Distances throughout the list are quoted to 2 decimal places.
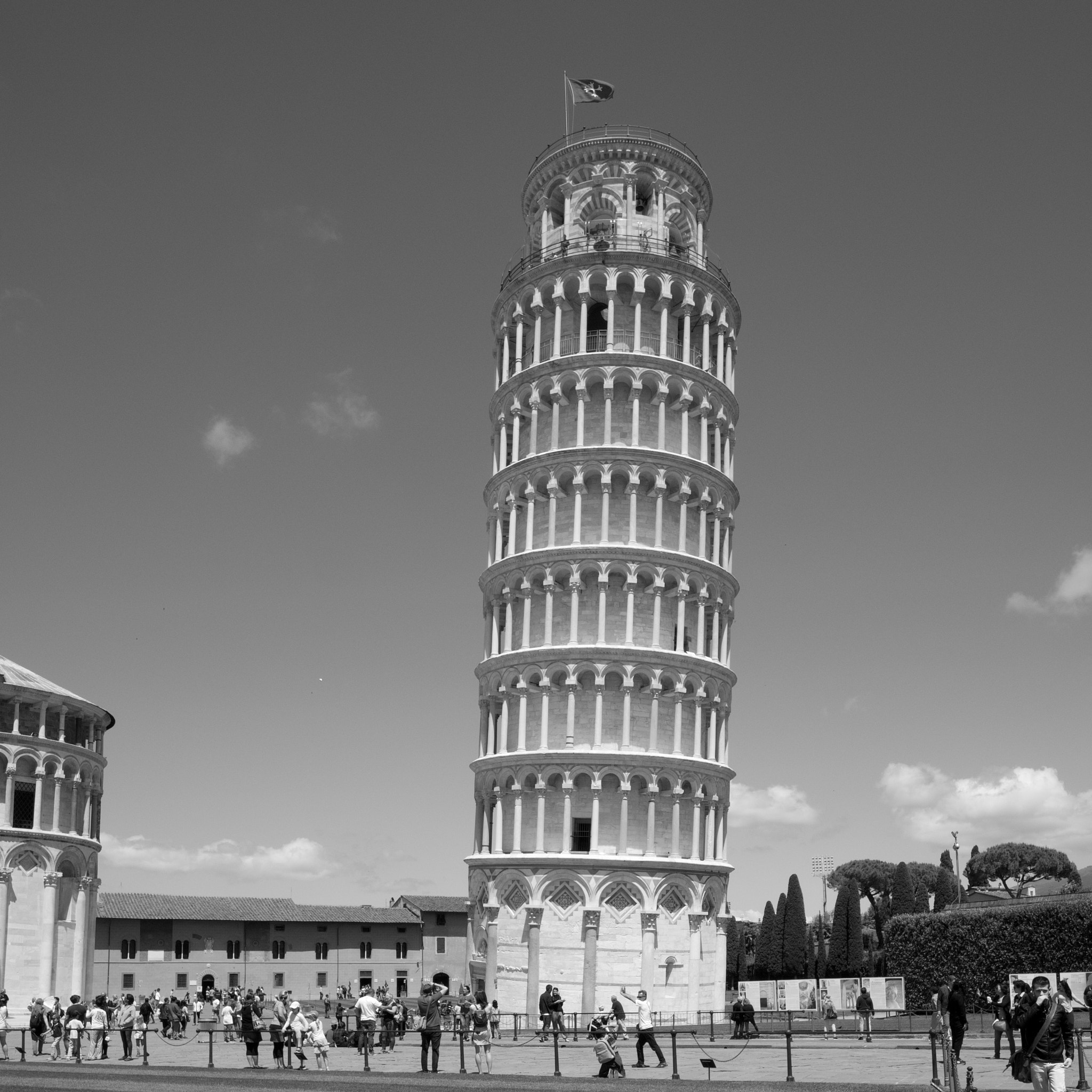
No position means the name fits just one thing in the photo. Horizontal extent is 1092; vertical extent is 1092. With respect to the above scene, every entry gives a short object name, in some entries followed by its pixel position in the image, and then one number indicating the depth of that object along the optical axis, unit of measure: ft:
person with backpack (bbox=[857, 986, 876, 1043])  144.05
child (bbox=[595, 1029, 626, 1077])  101.65
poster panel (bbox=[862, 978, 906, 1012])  176.14
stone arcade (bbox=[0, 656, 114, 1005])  242.78
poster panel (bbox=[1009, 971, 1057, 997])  140.15
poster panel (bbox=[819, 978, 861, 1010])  179.11
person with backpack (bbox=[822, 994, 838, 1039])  154.46
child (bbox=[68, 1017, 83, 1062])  127.24
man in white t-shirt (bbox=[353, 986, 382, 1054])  123.03
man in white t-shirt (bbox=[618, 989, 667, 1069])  108.88
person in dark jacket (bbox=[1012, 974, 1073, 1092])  62.49
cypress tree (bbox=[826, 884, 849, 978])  331.77
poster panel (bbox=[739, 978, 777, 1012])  194.80
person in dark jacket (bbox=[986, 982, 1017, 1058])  105.19
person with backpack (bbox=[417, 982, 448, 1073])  107.76
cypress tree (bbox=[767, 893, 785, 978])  346.33
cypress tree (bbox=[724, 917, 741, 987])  376.48
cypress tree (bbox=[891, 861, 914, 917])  358.43
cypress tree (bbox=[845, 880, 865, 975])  329.72
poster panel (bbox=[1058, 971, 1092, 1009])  167.12
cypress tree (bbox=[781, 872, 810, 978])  341.82
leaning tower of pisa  195.83
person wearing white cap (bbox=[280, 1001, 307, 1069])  118.73
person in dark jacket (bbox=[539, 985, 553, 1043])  154.22
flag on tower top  231.09
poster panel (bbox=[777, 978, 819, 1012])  186.80
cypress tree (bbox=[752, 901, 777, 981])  348.38
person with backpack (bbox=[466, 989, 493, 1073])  112.88
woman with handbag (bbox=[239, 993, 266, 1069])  117.39
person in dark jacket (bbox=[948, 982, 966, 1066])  96.48
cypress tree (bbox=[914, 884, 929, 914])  364.58
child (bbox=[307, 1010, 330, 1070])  117.80
